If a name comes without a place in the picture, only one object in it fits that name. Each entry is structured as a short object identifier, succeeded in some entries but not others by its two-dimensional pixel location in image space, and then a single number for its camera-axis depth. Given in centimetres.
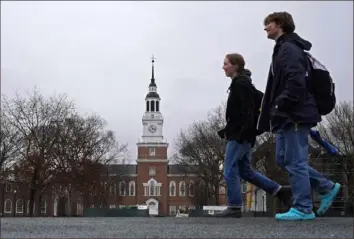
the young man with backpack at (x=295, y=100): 567
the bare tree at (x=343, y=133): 3953
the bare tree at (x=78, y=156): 4231
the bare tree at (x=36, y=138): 4138
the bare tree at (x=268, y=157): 4322
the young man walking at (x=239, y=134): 695
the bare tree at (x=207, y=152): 4972
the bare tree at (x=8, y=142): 4300
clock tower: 10400
